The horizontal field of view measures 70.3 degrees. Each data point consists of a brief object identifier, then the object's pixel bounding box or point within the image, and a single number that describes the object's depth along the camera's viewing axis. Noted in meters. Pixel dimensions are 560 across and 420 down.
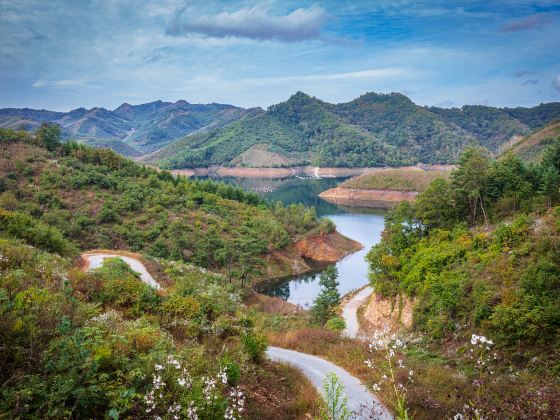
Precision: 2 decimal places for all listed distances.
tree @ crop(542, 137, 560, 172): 32.47
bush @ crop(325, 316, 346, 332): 29.86
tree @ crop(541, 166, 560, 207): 27.89
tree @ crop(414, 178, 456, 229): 34.25
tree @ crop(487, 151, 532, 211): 31.39
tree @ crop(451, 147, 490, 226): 32.19
